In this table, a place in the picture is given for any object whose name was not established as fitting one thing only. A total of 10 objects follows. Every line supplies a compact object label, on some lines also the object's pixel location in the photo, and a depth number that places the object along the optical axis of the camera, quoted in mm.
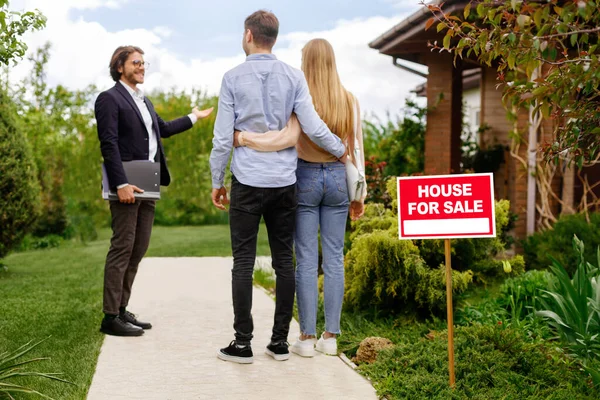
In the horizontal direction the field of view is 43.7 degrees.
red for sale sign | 4129
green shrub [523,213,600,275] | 7879
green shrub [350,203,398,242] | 6523
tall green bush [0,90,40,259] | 8969
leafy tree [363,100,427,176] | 11492
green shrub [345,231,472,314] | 5902
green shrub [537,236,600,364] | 4840
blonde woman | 4945
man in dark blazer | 5453
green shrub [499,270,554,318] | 6102
